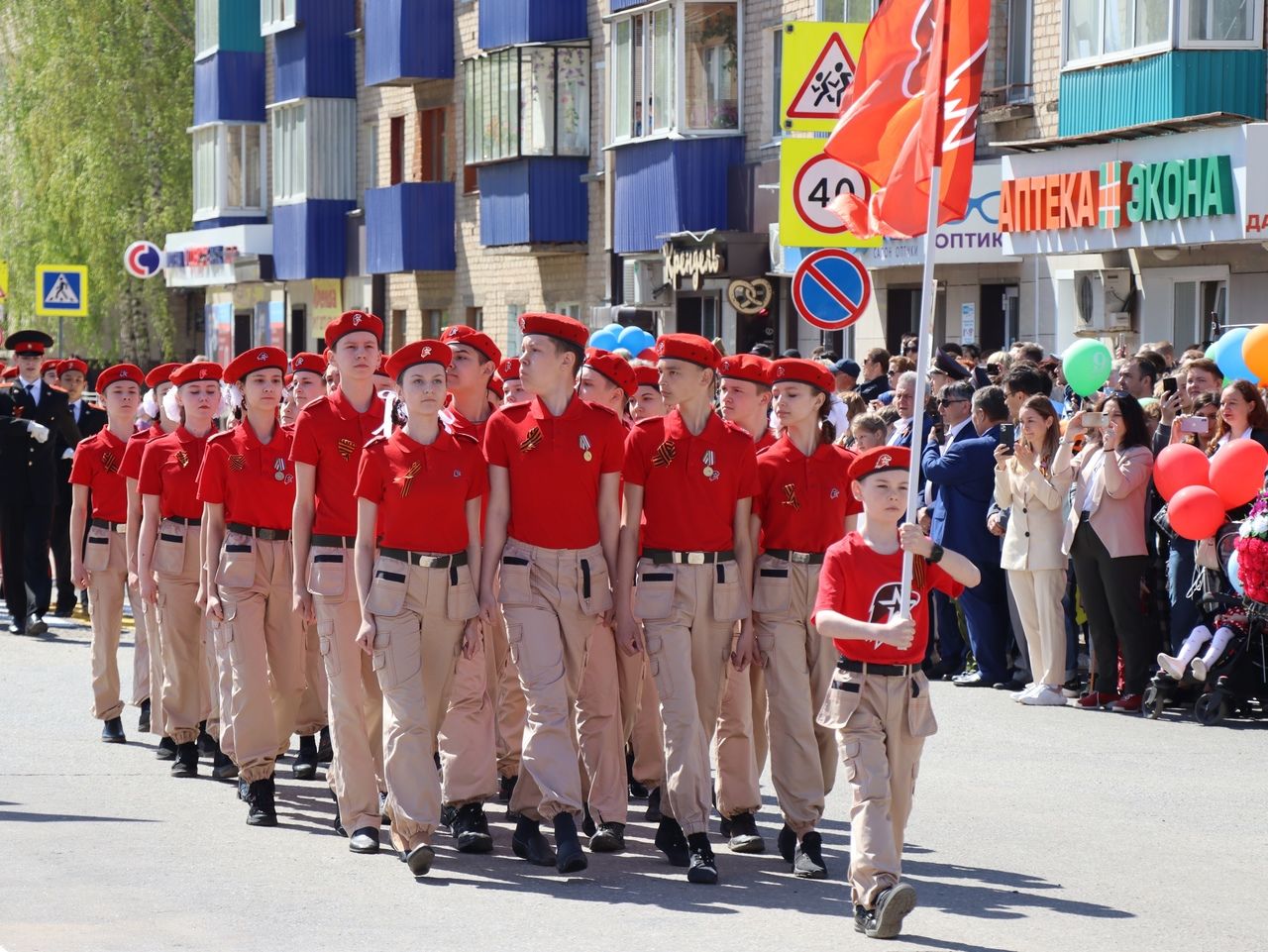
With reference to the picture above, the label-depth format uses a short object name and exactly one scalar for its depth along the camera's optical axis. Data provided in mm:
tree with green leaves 49781
